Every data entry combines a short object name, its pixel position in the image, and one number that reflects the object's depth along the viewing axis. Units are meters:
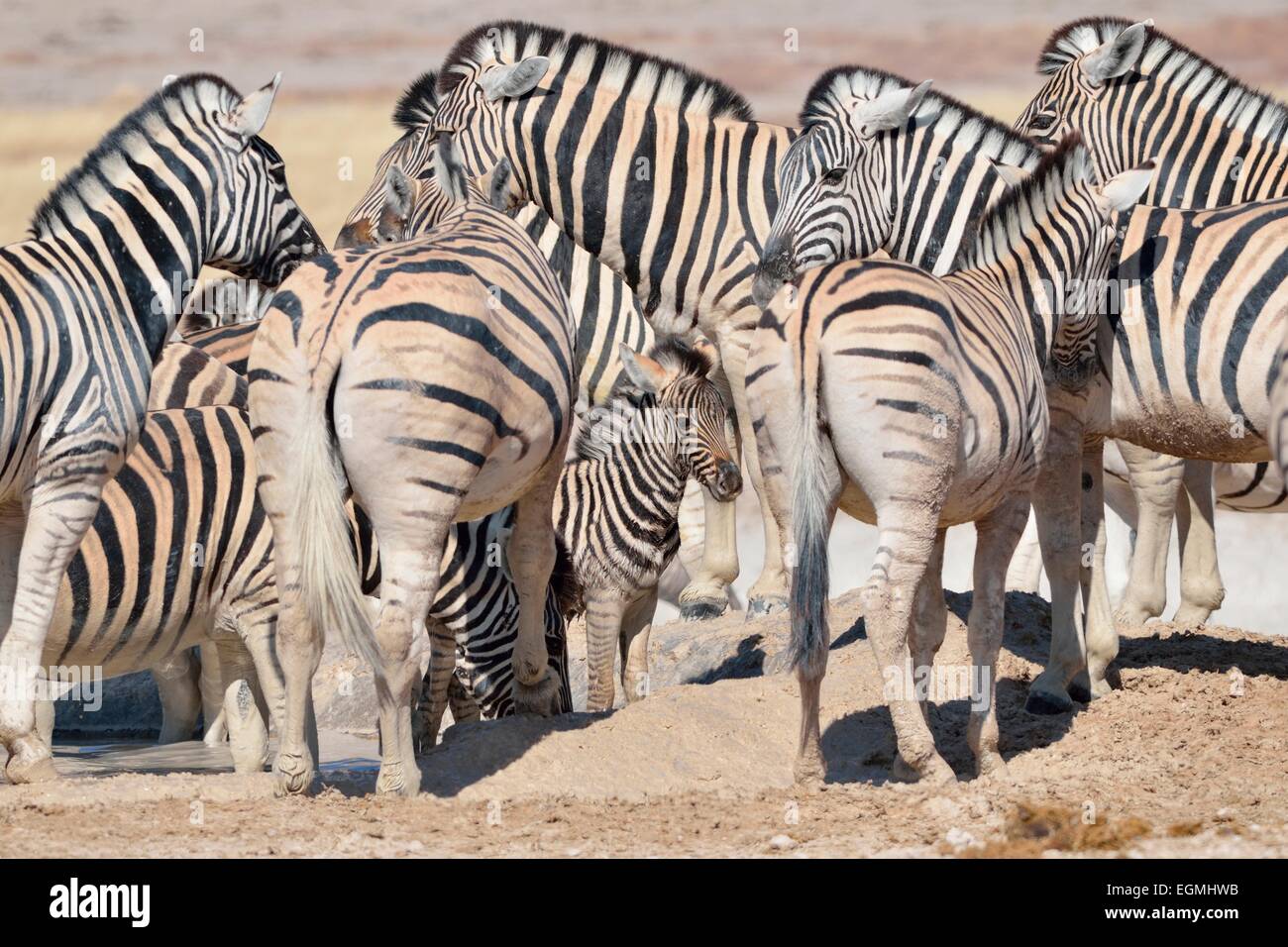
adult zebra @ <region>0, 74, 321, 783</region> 12.80
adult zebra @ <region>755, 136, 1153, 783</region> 12.23
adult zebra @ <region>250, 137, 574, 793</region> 11.98
